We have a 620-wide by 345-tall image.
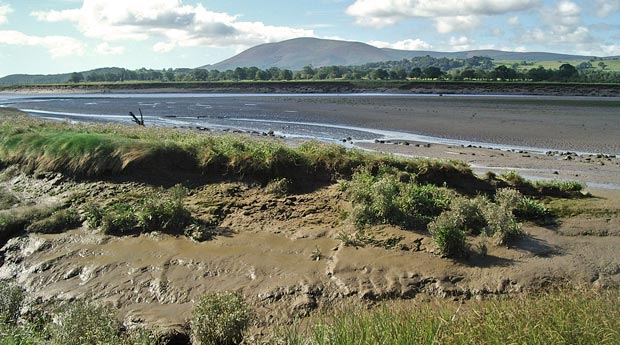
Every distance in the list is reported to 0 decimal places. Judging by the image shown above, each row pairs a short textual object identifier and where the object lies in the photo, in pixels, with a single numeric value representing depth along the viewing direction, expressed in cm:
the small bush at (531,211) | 1150
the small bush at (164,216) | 1194
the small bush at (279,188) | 1317
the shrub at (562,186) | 1333
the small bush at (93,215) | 1233
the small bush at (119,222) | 1204
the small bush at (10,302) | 907
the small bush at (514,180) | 1347
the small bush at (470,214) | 1083
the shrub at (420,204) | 1109
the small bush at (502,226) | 1020
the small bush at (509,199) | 1141
